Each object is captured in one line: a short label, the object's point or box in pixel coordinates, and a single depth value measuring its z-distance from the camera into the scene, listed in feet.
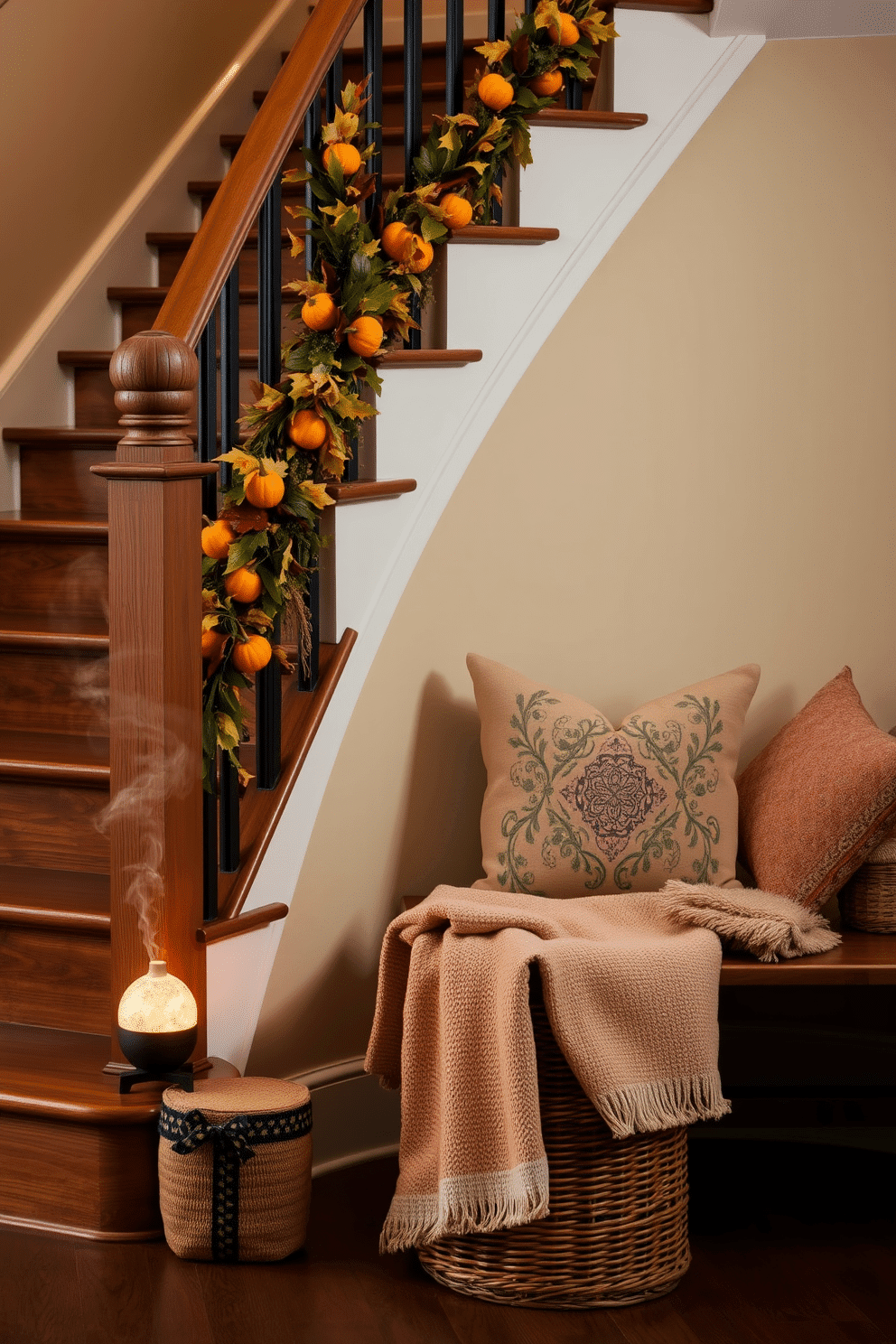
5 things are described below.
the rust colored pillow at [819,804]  7.60
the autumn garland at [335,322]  7.12
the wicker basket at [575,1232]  6.52
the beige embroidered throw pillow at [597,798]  8.14
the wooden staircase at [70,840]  6.81
